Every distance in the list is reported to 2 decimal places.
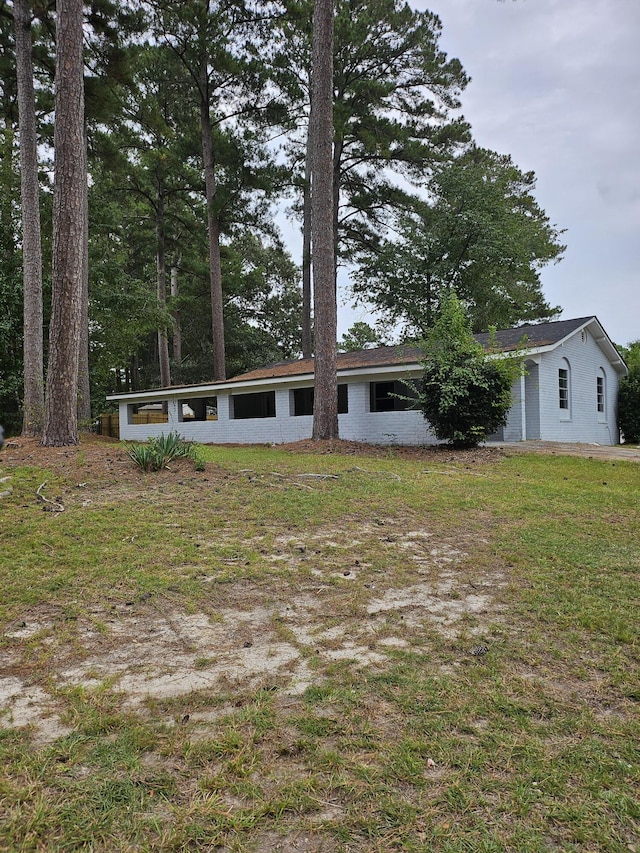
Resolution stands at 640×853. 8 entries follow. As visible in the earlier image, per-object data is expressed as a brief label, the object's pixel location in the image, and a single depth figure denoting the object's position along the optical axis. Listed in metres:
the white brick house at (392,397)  13.82
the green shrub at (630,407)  18.80
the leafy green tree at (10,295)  18.52
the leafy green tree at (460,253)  20.66
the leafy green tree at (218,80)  19.11
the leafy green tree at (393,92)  19.70
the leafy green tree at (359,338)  30.50
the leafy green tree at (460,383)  10.87
